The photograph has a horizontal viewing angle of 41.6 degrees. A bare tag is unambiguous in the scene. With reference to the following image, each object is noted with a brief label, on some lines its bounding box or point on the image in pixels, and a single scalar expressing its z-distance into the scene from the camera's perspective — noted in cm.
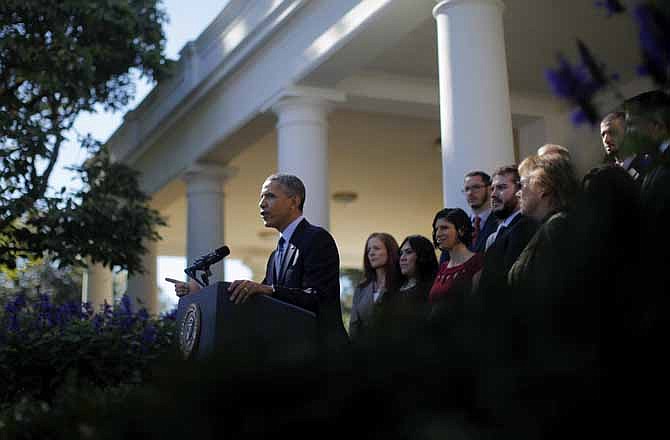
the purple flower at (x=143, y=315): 929
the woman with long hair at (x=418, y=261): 678
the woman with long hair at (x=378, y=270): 710
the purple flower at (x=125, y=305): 927
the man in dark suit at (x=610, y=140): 448
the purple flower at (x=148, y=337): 855
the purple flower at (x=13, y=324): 825
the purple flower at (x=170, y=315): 987
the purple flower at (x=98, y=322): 855
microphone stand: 471
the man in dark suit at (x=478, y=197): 674
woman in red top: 588
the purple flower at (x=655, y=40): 159
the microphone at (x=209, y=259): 464
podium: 410
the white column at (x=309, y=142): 1065
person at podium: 449
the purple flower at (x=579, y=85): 170
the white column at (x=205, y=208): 1405
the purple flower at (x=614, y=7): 179
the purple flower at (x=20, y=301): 886
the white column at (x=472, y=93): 785
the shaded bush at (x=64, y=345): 782
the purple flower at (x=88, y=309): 931
